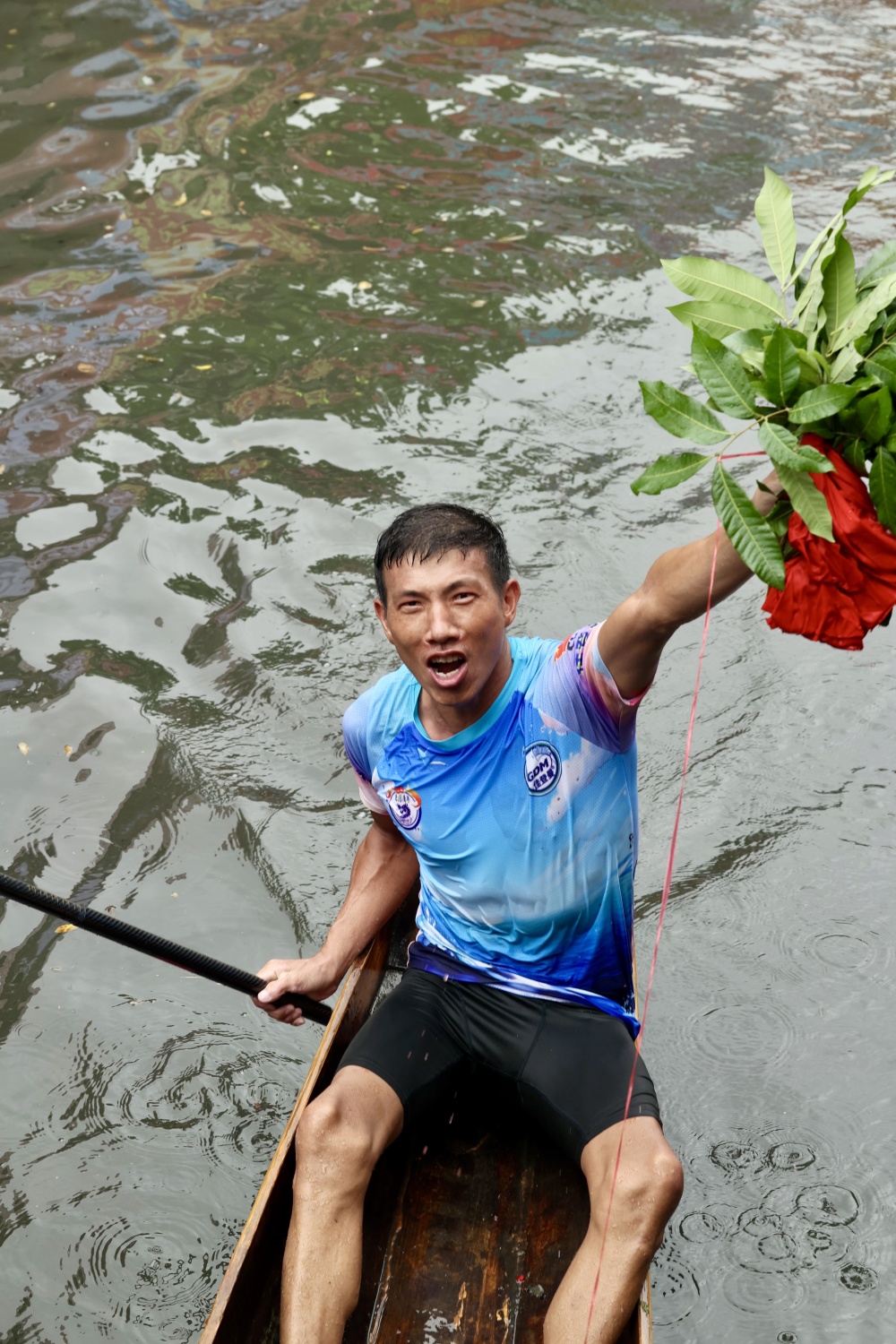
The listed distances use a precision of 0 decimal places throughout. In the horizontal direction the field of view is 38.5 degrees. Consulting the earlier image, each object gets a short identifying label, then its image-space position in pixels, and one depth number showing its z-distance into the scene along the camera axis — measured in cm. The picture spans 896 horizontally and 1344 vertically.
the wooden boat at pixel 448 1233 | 344
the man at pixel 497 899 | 325
